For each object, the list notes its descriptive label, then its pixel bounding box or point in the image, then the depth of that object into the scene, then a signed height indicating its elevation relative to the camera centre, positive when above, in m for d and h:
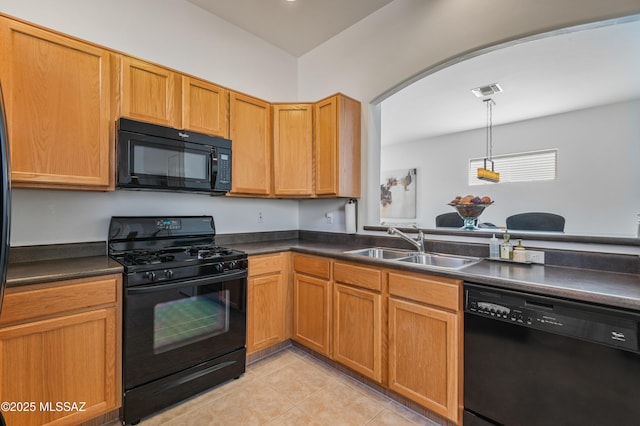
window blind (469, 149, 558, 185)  4.95 +0.82
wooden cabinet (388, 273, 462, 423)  1.64 -0.78
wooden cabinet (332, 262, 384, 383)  2.03 -0.78
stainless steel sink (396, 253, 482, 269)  2.10 -0.36
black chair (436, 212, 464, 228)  4.51 -0.13
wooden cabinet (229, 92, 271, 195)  2.66 +0.64
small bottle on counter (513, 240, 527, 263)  1.83 -0.26
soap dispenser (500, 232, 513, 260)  1.90 -0.24
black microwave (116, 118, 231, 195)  1.96 +0.39
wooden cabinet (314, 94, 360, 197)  2.73 +0.62
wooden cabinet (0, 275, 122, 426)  1.43 -0.73
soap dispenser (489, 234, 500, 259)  1.96 -0.24
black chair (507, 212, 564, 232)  3.86 -0.13
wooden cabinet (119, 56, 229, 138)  2.05 +0.87
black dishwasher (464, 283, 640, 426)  1.20 -0.68
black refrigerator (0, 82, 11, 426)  0.58 +0.01
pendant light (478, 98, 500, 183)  4.38 +1.18
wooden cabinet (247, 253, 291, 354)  2.40 -0.77
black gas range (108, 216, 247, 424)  1.75 -0.67
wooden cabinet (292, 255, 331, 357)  2.38 -0.77
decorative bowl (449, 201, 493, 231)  2.40 +0.00
